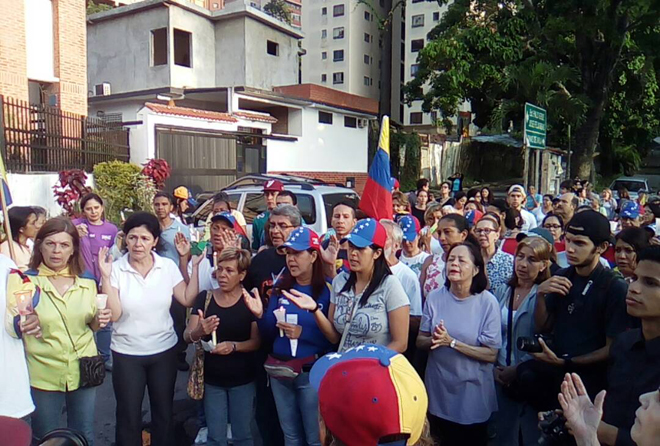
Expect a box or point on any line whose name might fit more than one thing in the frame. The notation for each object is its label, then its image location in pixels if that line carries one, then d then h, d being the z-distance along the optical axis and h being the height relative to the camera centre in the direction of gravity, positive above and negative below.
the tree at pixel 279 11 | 43.97 +14.33
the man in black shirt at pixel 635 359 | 2.11 -0.76
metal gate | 13.88 +0.59
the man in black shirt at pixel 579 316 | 2.87 -0.78
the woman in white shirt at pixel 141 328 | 3.42 -1.01
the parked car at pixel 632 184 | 18.73 -0.10
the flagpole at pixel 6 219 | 3.74 -0.33
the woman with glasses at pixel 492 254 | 4.10 -0.62
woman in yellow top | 3.13 -0.93
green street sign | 9.31 +1.01
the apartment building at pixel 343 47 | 50.84 +13.43
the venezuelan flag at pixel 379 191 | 4.89 -0.12
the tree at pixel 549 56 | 14.16 +3.64
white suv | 7.98 -0.39
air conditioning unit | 18.95 +3.24
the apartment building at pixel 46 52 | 13.20 +3.42
